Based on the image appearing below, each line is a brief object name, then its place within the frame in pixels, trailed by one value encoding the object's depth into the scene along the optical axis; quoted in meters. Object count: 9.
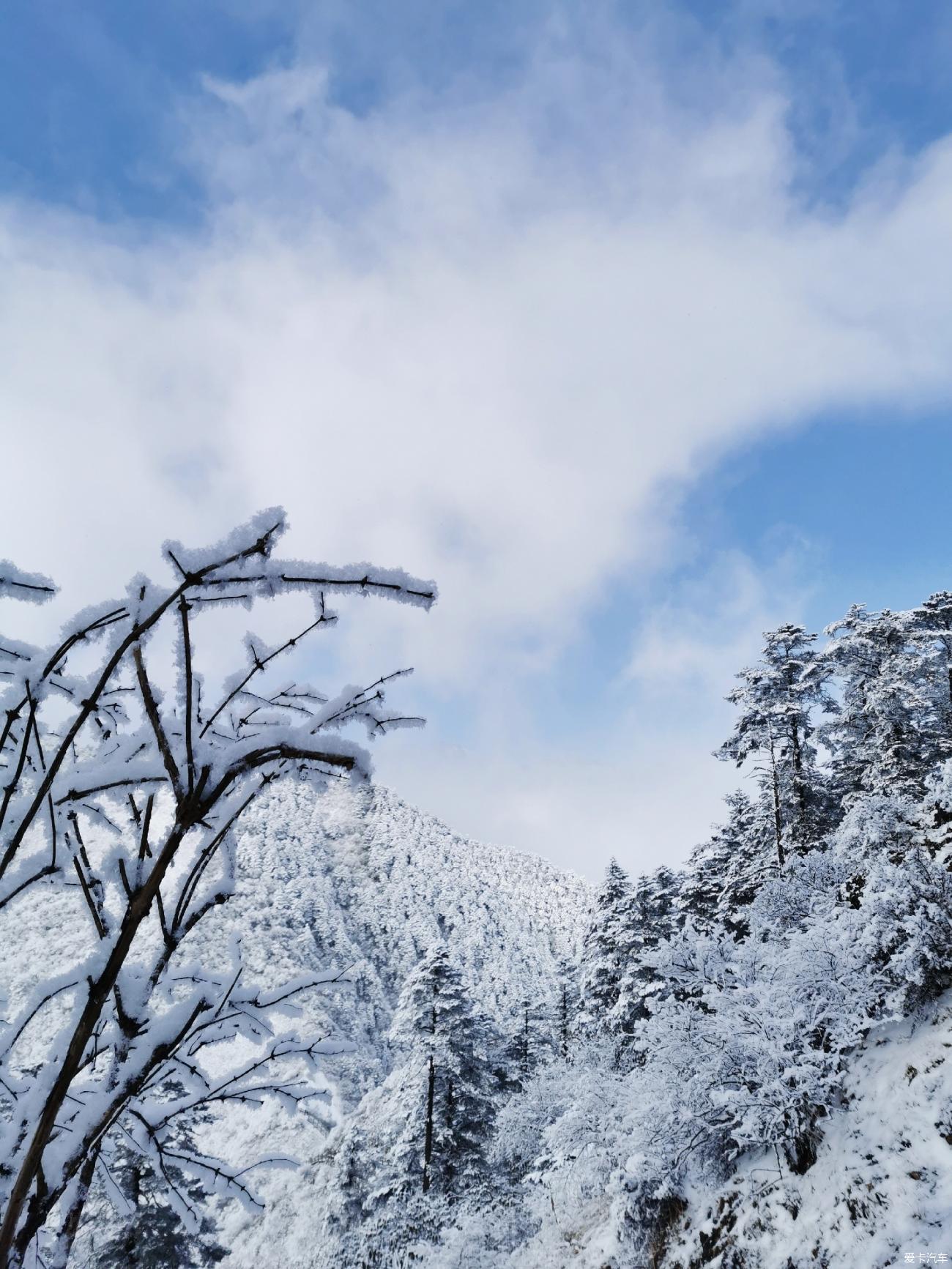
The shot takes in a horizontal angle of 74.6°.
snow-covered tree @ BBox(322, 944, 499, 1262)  17.38
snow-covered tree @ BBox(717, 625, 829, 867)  18.20
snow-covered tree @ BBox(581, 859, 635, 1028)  18.89
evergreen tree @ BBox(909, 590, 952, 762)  19.06
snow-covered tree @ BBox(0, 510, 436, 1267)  1.18
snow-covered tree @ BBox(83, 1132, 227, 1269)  15.36
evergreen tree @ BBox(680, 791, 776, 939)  18.28
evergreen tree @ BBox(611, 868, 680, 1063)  16.89
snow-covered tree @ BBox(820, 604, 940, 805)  17.83
